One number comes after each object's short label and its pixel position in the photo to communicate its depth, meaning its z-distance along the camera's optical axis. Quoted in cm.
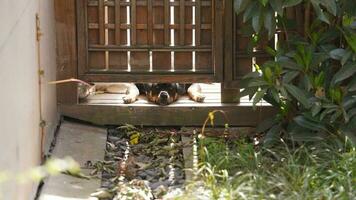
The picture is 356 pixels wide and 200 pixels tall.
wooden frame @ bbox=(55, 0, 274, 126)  889
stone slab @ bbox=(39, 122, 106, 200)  686
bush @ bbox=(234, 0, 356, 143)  732
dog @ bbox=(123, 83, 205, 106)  920
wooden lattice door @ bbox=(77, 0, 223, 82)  896
